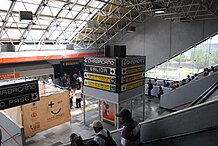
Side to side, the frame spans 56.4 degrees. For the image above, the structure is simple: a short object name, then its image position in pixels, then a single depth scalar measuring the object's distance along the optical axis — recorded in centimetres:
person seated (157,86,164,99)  1295
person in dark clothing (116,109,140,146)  323
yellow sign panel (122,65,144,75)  781
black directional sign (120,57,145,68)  766
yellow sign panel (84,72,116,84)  777
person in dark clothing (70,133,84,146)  282
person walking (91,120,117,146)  285
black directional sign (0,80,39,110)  481
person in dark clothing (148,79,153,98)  1410
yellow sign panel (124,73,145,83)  800
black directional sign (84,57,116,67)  767
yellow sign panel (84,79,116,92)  785
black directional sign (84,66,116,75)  773
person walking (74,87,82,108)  1162
